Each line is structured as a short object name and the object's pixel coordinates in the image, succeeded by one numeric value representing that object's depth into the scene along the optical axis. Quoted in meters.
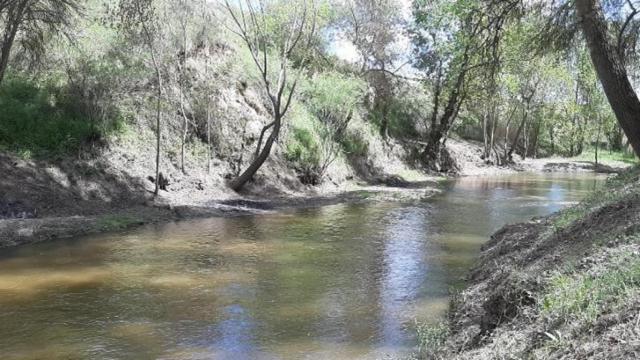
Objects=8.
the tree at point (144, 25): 19.97
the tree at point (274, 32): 23.81
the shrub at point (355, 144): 33.90
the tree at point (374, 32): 37.19
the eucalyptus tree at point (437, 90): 36.91
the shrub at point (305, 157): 28.45
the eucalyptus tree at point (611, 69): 10.67
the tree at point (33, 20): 15.70
